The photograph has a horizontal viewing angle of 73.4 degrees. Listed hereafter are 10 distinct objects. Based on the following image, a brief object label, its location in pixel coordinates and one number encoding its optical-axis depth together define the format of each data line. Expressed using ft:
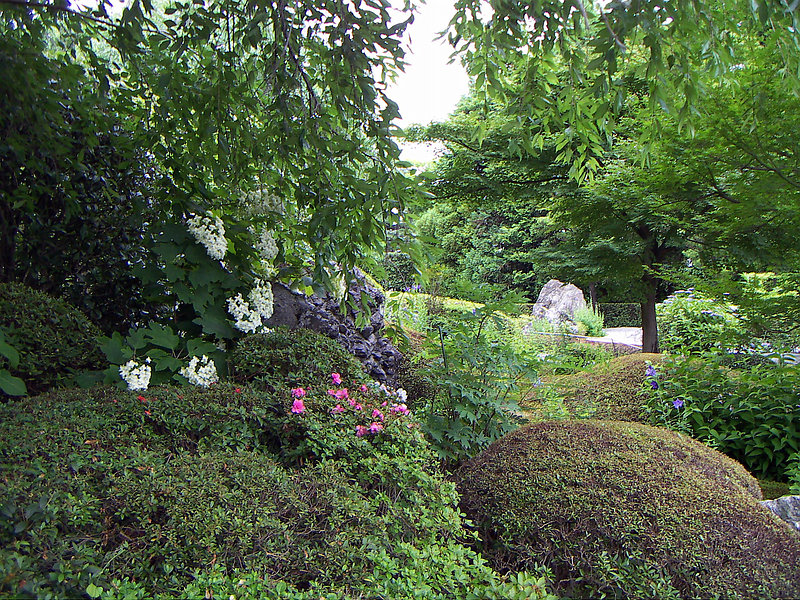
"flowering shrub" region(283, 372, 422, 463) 7.47
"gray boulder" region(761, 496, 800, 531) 7.91
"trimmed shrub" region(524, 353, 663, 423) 13.84
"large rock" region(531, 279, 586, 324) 45.27
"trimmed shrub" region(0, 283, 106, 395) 8.84
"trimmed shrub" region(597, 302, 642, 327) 52.98
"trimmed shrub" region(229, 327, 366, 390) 8.86
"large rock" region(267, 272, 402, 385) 12.56
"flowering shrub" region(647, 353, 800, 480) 11.48
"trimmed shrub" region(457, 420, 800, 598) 6.19
